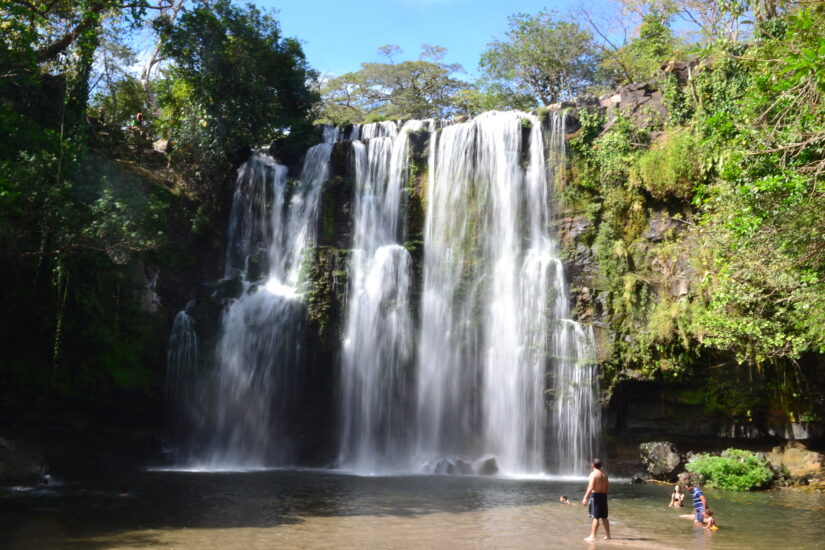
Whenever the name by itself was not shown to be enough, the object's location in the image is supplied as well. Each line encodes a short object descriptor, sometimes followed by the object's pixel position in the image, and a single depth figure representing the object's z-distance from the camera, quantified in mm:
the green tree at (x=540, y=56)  36625
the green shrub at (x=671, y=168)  18250
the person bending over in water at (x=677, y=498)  13078
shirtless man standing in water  9820
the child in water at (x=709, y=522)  10884
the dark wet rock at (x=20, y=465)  14742
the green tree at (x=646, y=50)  26859
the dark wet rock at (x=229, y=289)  21391
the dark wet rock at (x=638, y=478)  16984
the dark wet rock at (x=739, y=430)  16922
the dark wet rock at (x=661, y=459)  16812
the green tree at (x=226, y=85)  23641
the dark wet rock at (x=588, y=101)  22875
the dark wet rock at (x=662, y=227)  18953
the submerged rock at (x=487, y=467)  18188
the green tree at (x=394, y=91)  42938
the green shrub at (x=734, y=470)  15484
